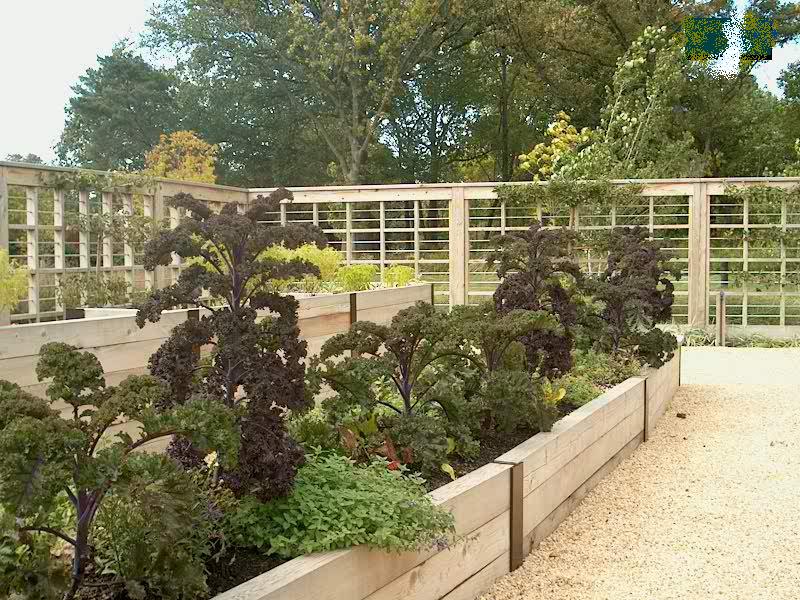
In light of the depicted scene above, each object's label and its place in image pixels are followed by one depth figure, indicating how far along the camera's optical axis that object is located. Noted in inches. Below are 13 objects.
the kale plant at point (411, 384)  123.1
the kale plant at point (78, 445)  71.1
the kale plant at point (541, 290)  177.2
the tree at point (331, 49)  744.3
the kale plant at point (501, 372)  151.6
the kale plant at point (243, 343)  98.3
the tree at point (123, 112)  860.6
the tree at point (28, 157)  1025.5
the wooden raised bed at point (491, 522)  91.1
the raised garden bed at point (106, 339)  158.7
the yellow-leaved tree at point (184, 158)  728.3
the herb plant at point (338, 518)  96.5
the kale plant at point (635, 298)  239.5
